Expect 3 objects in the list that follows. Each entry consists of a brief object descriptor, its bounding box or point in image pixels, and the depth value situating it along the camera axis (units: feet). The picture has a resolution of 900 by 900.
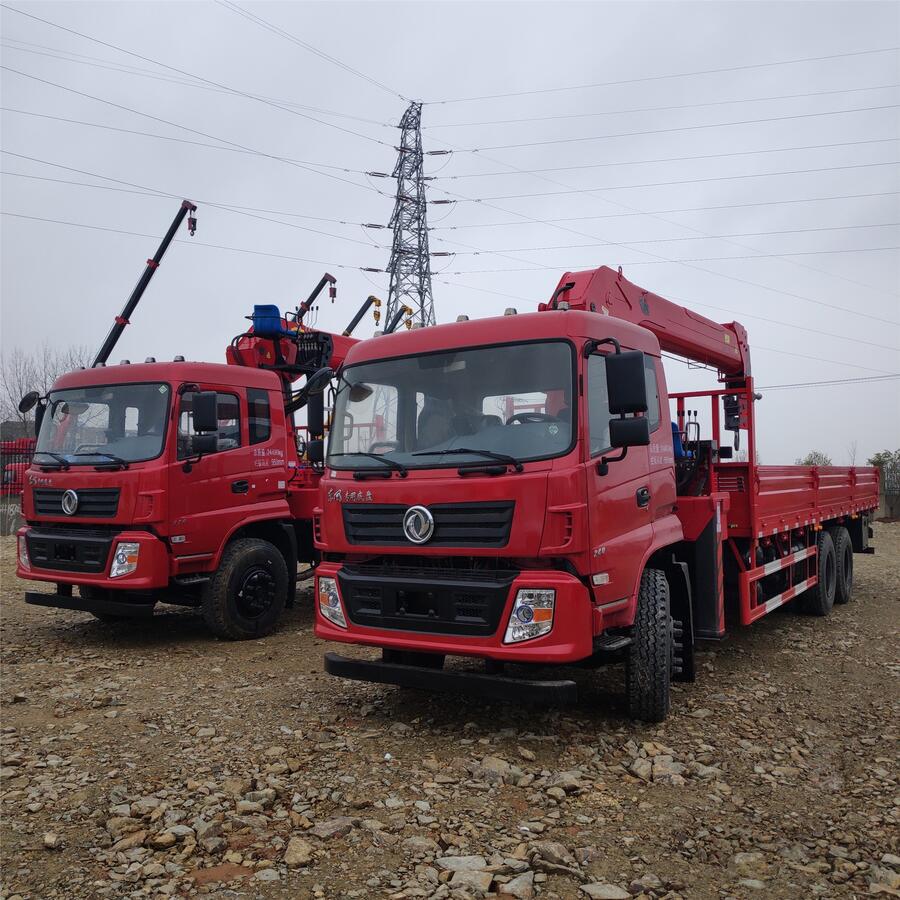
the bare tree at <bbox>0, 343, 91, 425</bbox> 87.06
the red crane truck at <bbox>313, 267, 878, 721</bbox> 14.19
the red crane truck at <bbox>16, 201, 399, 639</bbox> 22.81
